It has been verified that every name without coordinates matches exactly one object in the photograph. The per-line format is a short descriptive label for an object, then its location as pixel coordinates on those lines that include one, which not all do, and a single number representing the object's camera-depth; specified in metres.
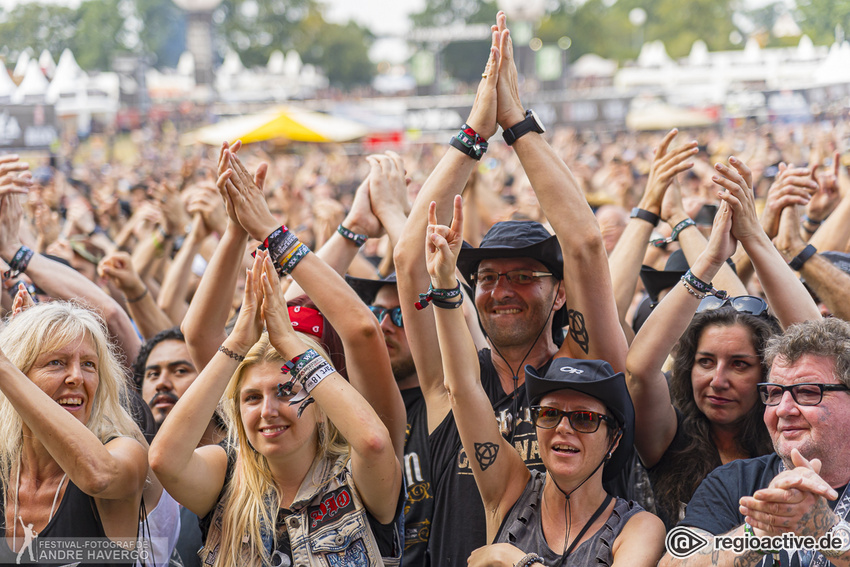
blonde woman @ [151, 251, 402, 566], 2.49
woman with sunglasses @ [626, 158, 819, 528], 2.75
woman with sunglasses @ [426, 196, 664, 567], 2.39
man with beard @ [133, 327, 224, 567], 3.72
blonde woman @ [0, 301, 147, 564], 2.47
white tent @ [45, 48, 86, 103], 10.22
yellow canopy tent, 18.72
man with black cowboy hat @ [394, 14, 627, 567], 2.79
